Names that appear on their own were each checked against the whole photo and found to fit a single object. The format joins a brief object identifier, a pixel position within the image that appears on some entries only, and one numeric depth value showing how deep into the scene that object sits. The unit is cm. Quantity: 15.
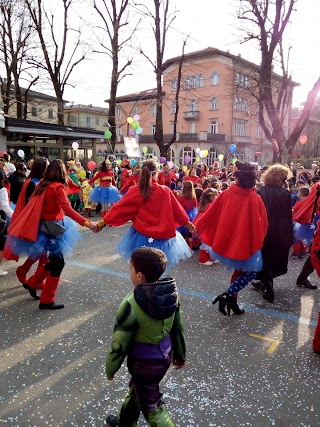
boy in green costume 192
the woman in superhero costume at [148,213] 410
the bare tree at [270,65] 1456
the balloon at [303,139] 1902
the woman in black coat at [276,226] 462
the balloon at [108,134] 1675
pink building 4338
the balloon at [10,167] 752
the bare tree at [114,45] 1872
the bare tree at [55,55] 2066
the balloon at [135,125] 1545
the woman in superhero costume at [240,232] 415
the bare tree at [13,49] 2095
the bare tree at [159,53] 1773
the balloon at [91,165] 1426
